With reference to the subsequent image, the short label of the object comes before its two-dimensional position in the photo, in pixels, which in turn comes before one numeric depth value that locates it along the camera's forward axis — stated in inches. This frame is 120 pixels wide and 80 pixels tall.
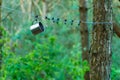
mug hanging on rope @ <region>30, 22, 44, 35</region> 296.4
